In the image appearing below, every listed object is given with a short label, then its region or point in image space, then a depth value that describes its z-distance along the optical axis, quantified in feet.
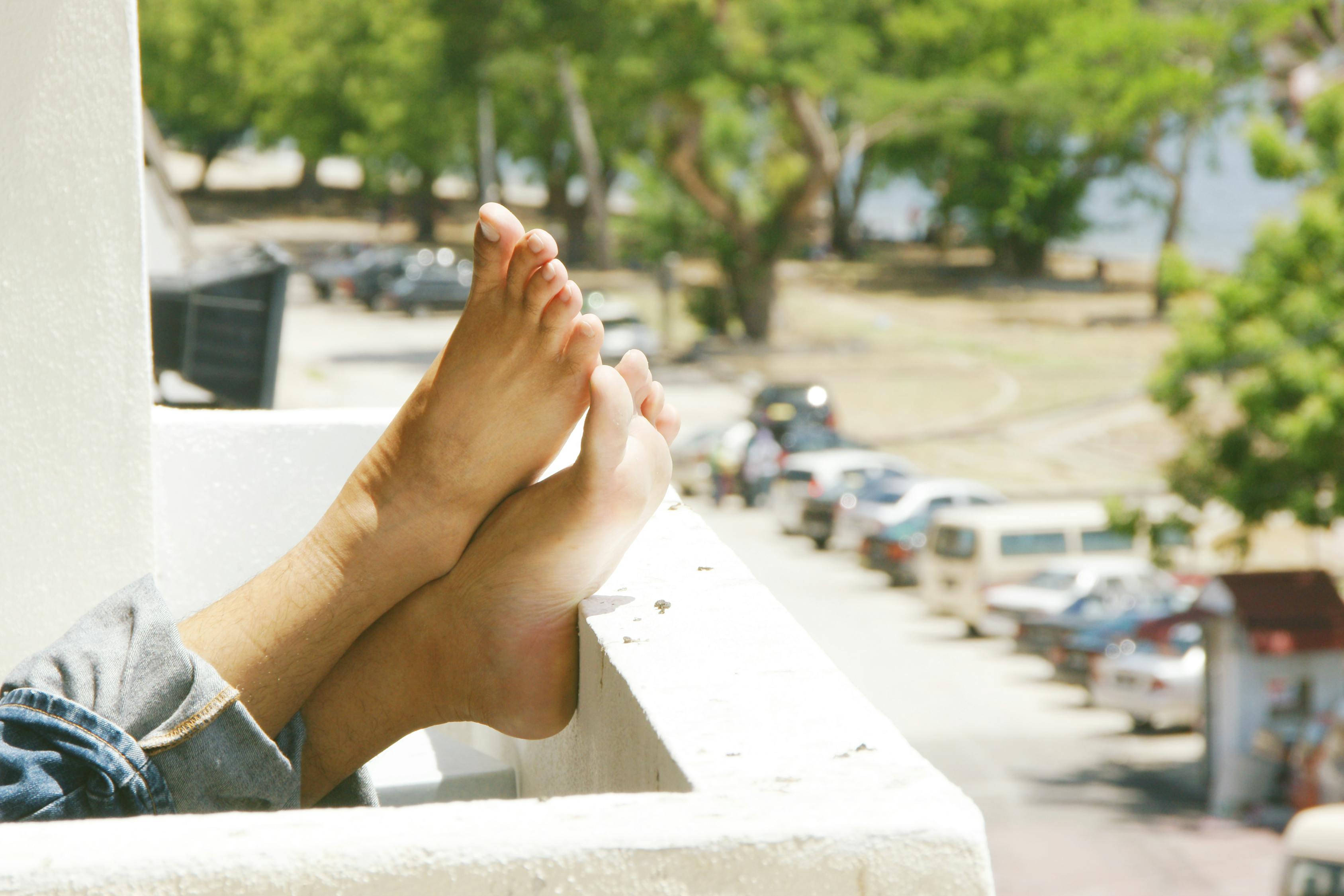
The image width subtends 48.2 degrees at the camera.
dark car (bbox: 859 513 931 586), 61.72
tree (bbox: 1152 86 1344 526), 38.42
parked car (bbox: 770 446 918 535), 67.62
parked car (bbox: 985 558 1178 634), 52.44
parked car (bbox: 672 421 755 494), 73.51
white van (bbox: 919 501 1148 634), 56.03
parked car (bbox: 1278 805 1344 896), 23.48
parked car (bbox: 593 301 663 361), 89.56
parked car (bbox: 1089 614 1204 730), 46.11
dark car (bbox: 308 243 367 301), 127.54
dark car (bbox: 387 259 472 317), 120.16
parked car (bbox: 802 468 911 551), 65.36
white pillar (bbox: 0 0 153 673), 7.32
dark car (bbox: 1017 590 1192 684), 47.98
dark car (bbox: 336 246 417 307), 123.95
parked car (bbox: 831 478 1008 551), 63.46
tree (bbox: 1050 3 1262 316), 105.29
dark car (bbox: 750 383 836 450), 77.20
